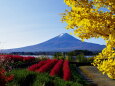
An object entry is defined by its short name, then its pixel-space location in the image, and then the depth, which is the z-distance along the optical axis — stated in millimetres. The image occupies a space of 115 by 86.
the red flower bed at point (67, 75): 5498
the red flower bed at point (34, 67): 6611
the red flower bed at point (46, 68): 6454
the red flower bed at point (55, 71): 6024
